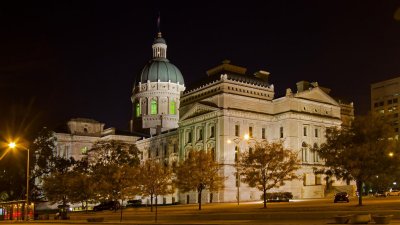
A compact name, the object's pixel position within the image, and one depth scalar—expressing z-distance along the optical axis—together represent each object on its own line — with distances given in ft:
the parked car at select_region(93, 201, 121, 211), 267.18
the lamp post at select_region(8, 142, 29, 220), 195.87
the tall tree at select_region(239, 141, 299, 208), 210.79
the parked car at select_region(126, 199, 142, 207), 289.99
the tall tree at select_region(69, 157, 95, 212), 240.53
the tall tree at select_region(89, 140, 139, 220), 206.59
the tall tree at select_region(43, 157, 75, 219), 256.93
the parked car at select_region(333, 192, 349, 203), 198.70
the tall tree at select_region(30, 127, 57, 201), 288.10
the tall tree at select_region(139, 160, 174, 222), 226.17
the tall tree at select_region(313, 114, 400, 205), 167.94
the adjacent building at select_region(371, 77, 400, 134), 593.13
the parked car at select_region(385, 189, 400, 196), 268.66
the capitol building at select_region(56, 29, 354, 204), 304.91
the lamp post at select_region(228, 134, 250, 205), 301.84
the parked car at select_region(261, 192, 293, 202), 251.39
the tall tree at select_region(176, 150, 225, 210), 233.55
